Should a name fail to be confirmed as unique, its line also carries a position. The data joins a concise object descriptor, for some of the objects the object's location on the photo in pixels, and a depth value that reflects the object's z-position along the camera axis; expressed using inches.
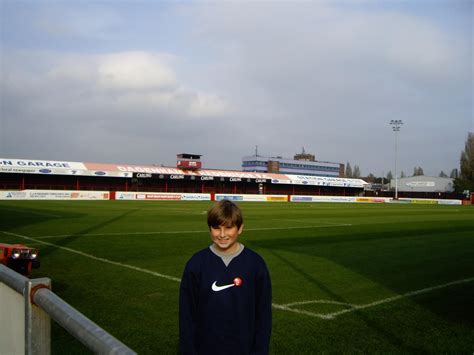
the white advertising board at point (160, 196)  2190.0
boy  119.7
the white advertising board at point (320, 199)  2667.3
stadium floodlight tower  2908.5
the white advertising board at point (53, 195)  1800.0
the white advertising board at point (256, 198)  2429.4
